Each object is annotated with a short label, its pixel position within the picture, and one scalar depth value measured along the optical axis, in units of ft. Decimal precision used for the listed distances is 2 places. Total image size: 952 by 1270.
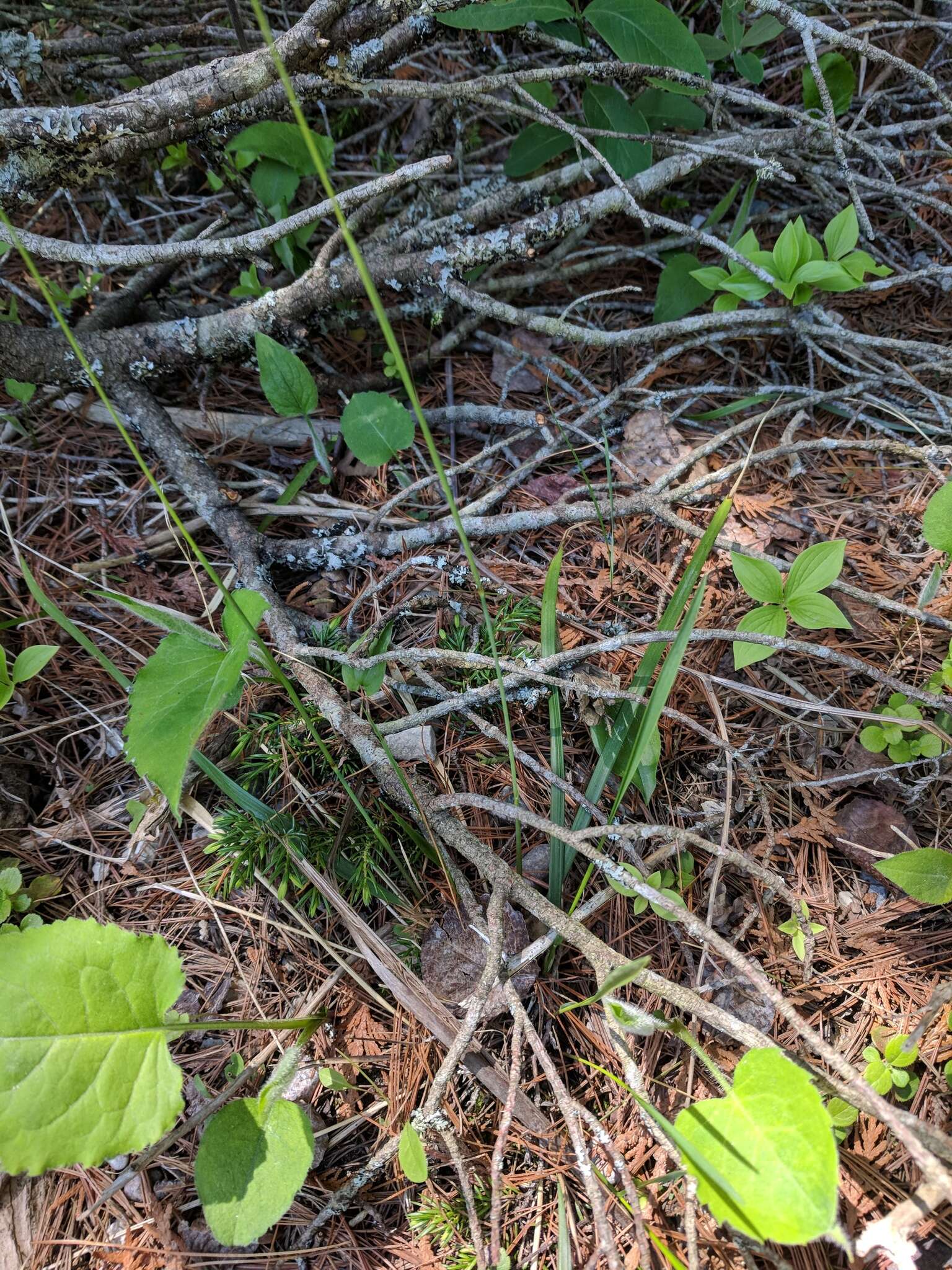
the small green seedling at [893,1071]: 1.32
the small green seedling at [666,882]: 1.35
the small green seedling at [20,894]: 1.49
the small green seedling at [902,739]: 1.47
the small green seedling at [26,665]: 1.55
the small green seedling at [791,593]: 1.45
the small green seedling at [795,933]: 1.41
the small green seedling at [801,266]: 1.69
